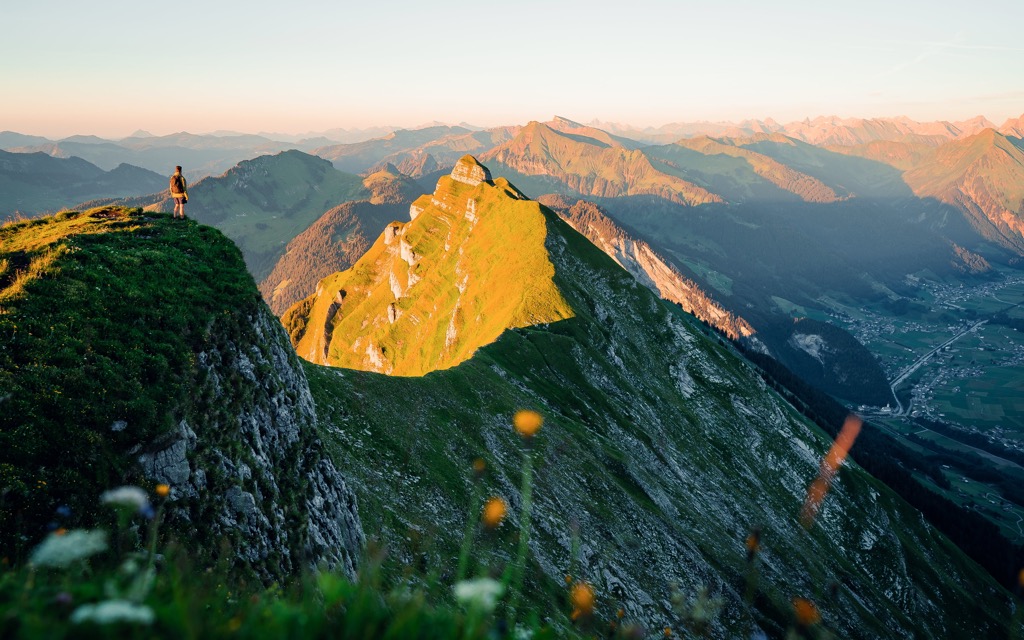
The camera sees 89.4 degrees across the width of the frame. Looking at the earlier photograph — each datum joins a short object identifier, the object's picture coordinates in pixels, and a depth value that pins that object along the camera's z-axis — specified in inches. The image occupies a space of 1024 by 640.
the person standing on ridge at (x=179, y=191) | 1205.9
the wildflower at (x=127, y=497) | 316.8
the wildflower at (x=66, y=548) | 263.6
